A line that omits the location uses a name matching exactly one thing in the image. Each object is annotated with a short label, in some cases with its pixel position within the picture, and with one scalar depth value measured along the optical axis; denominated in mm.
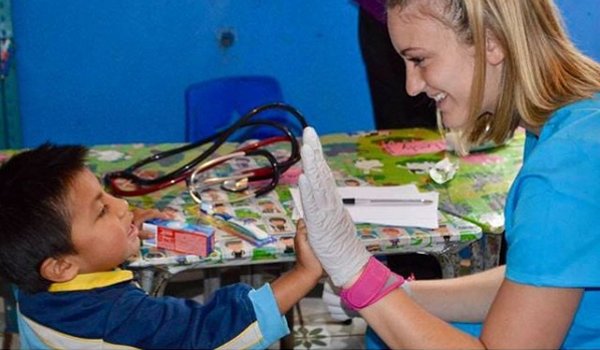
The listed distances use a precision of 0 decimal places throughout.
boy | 1734
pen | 2079
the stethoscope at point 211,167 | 2143
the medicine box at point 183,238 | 1924
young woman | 1542
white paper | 2026
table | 1960
